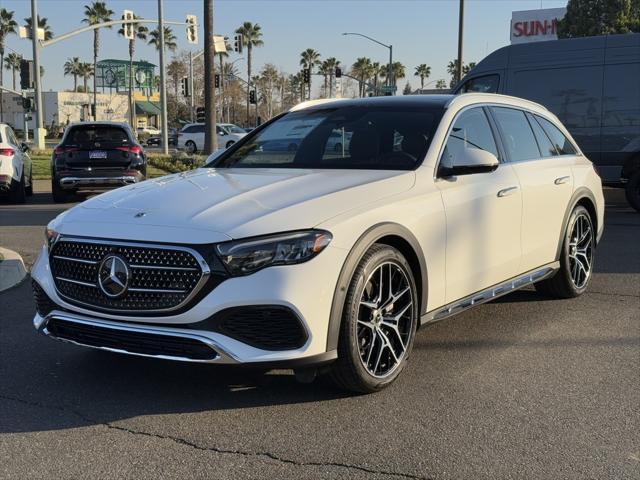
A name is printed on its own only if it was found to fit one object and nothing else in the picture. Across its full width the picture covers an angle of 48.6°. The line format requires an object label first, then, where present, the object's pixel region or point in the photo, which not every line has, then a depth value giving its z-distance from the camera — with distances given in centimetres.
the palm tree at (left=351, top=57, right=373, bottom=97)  8650
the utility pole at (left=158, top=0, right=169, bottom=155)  2959
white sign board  5341
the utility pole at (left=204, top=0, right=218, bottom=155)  2009
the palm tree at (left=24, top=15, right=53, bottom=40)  7755
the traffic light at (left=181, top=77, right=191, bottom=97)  3636
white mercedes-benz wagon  346
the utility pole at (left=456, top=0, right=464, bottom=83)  2738
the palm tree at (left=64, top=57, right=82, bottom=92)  10662
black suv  1341
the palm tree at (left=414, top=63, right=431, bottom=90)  10919
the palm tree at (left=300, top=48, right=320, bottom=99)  8512
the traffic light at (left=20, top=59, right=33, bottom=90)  2433
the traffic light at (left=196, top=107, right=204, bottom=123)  3086
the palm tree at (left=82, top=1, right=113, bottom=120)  6850
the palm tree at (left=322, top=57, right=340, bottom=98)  8550
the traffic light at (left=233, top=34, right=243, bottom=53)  3881
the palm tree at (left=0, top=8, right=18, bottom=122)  8256
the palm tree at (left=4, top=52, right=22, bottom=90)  10788
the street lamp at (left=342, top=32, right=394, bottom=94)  4181
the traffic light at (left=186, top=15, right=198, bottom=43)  3247
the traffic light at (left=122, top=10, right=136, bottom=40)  3012
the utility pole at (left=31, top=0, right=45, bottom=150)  2475
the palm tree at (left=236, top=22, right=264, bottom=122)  7612
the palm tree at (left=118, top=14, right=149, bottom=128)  6862
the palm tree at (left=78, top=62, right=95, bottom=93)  10497
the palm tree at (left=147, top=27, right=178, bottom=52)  7743
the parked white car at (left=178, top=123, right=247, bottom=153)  3666
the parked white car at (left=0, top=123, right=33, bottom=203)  1302
